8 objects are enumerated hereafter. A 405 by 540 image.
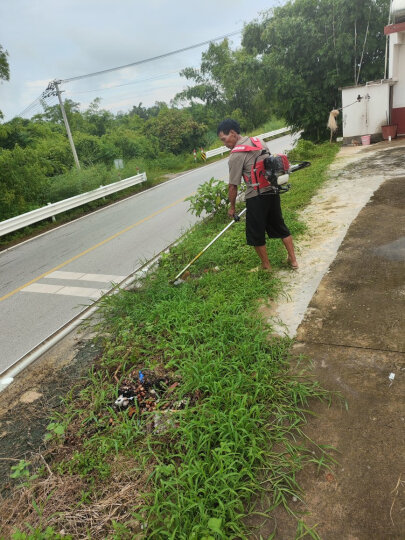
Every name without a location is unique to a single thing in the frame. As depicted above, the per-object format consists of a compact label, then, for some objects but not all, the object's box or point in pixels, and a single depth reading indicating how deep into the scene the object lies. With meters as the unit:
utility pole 17.46
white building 12.11
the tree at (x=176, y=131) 28.33
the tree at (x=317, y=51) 14.30
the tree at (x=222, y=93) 36.69
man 4.13
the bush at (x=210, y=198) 7.45
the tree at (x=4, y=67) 10.89
